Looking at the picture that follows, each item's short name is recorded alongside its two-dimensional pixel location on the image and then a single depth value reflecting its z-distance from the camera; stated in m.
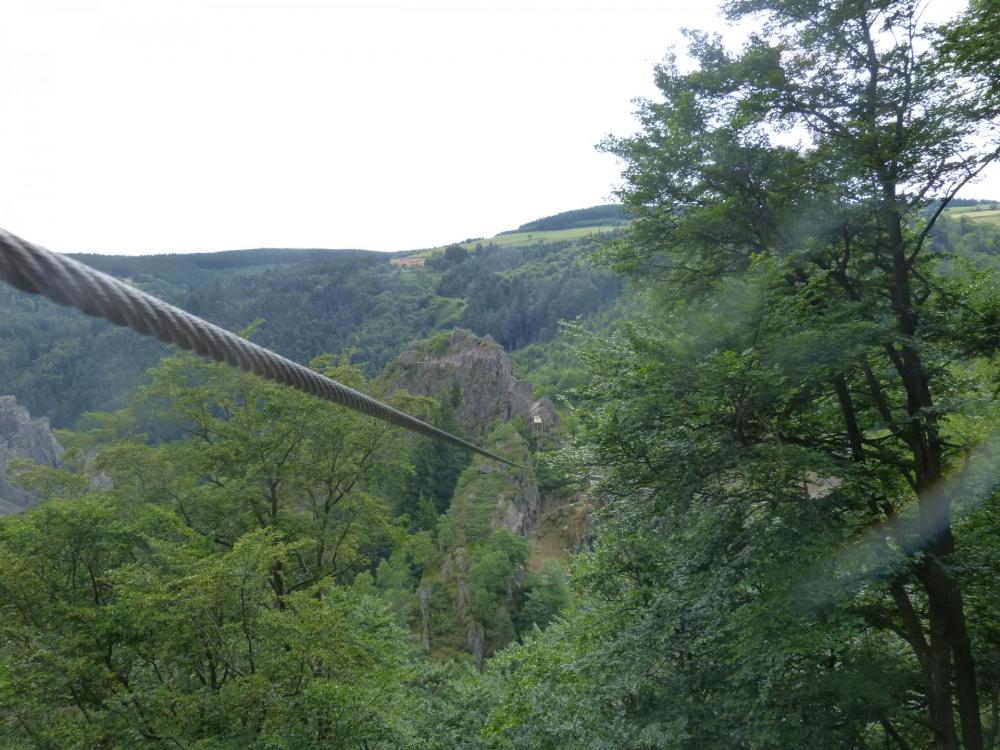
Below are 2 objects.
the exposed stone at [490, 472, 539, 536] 43.50
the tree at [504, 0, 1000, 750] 7.56
